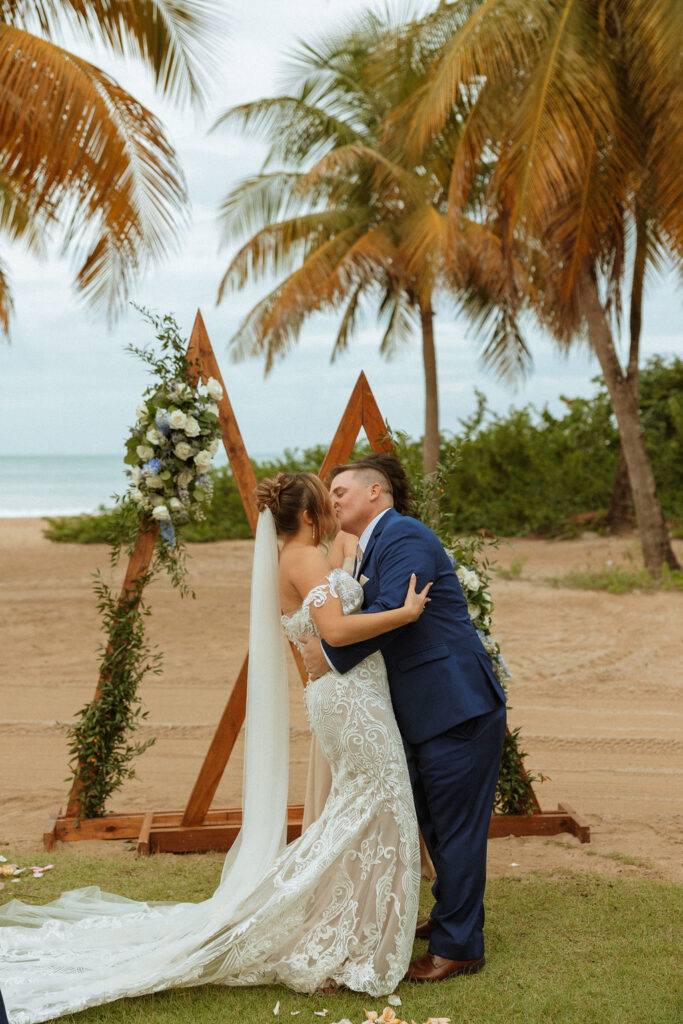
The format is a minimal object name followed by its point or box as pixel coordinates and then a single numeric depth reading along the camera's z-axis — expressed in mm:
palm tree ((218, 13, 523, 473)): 15180
